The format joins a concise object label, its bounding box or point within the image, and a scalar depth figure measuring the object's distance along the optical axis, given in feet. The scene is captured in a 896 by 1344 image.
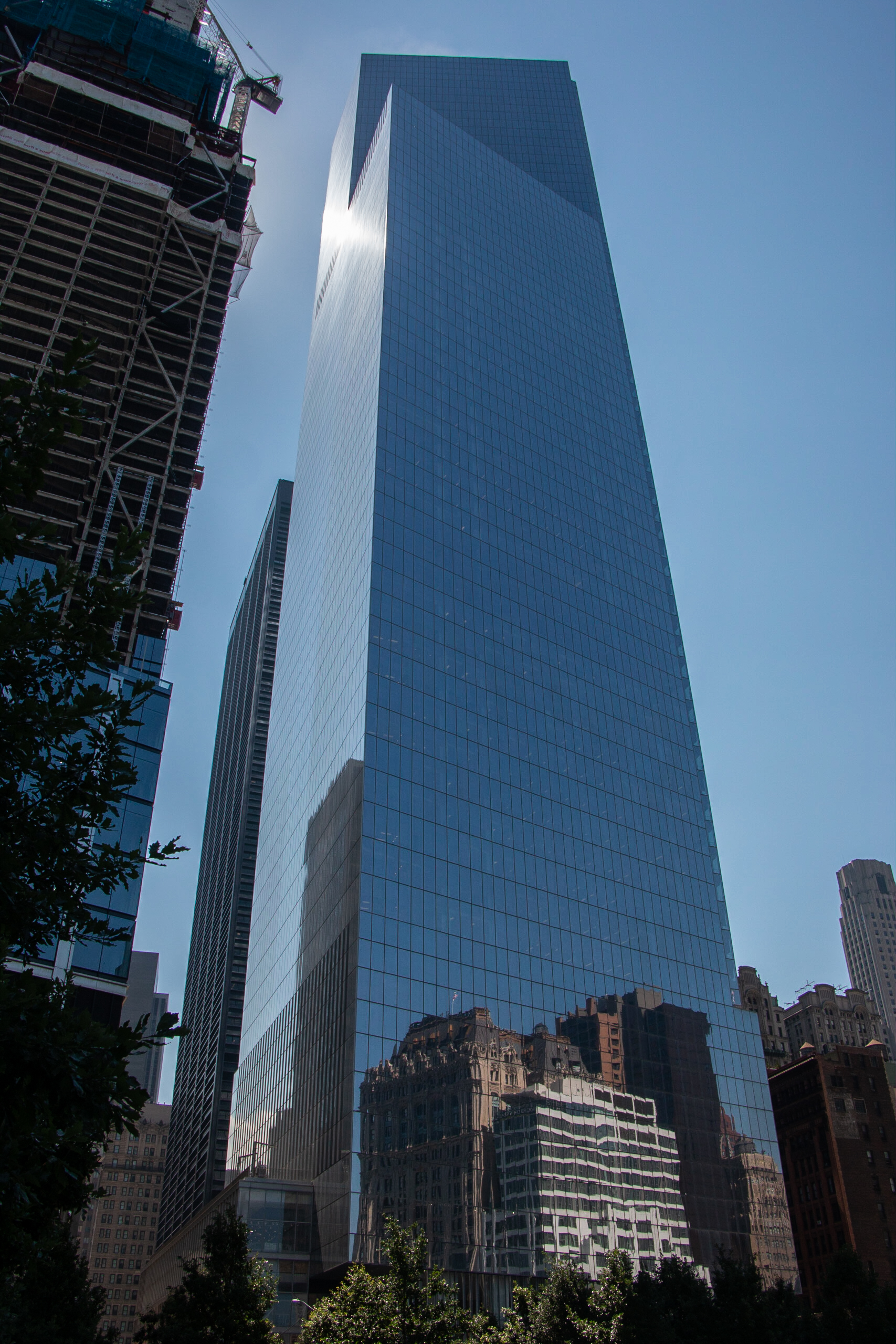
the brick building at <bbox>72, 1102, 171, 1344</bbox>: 577.43
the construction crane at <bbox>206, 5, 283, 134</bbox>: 416.67
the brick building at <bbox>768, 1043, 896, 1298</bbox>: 407.44
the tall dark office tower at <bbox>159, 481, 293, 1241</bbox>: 509.76
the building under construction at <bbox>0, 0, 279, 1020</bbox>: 268.21
